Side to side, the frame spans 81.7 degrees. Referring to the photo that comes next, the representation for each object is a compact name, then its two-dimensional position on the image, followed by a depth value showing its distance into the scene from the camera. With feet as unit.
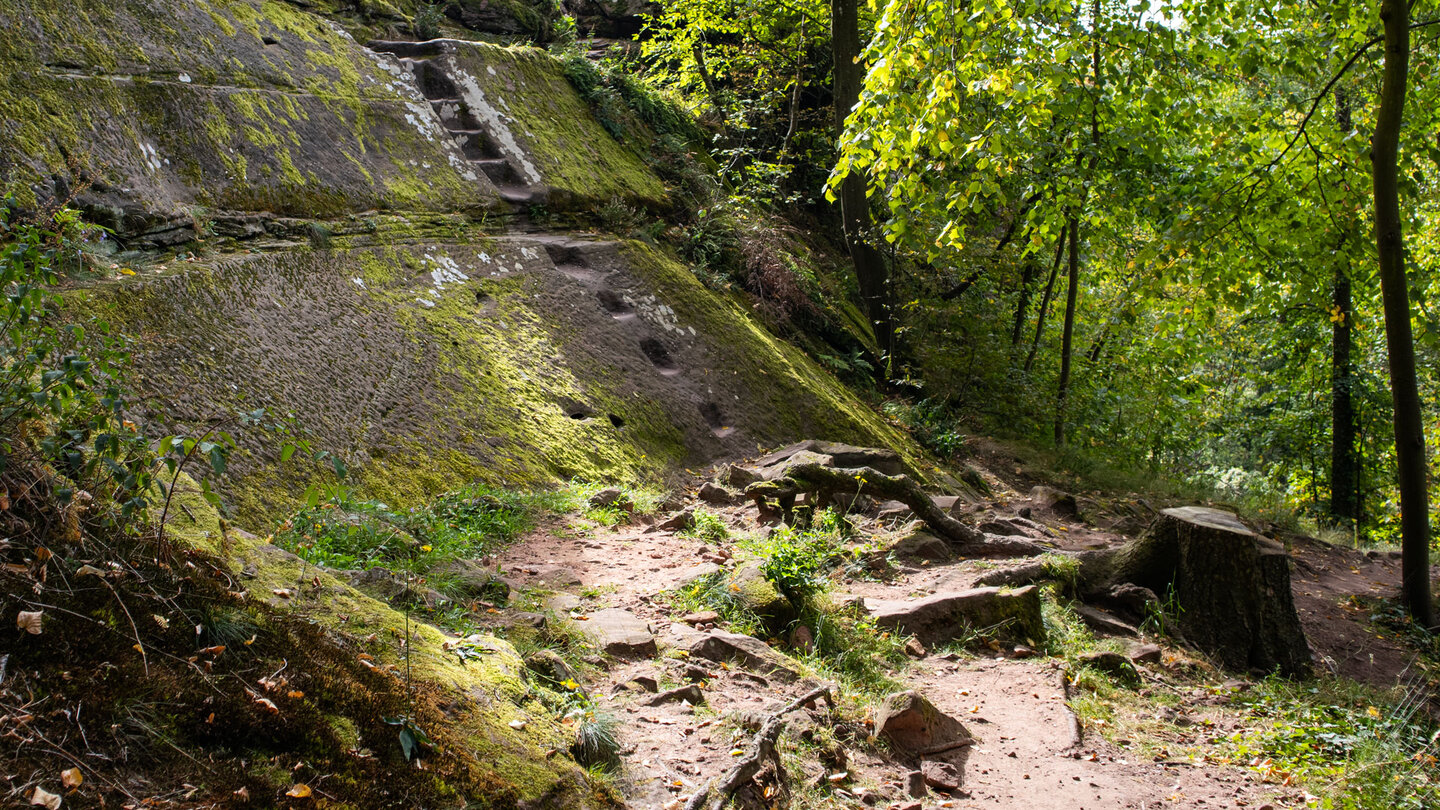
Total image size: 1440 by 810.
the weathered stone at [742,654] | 13.21
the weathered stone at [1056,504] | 29.68
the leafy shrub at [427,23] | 32.99
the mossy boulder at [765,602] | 14.93
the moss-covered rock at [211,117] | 16.81
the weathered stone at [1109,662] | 15.99
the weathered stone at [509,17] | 41.01
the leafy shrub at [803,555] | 15.49
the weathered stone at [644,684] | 11.64
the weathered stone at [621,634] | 12.60
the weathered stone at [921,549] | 19.94
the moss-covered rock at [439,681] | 7.44
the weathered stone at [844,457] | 23.79
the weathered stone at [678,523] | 19.79
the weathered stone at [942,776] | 11.34
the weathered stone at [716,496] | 22.25
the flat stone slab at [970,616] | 16.17
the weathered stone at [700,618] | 14.46
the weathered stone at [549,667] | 10.77
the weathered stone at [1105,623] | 18.54
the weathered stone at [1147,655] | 16.98
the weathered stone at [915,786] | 11.00
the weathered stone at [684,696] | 11.42
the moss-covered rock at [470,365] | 15.85
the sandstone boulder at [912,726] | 12.01
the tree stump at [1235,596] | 17.54
